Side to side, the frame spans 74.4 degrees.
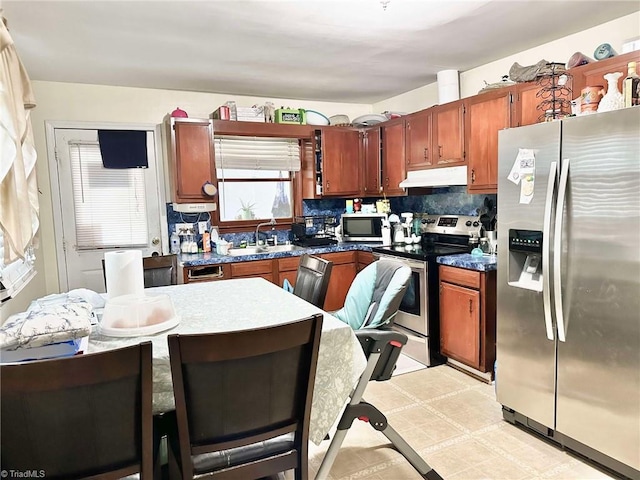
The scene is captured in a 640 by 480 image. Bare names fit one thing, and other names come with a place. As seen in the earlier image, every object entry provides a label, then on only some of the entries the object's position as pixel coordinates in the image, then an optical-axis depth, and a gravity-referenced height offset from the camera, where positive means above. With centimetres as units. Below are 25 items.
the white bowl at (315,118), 470 +102
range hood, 356 +25
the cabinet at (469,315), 309 -85
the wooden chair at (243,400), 123 -59
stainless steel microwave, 441 -20
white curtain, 182 +27
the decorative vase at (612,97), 223 +54
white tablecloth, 146 -48
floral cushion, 138 -37
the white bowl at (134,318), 168 -42
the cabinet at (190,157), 400 +55
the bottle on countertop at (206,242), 429 -29
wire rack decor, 266 +72
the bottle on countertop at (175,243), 428 -29
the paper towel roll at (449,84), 385 +110
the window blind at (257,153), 444 +64
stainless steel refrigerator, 193 -42
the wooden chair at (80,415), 103 -52
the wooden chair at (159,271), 293 -39
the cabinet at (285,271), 388 -57
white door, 400 +10
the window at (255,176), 450 +40
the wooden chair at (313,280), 247 -43
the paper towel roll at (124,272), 183 -24
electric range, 348 -70
